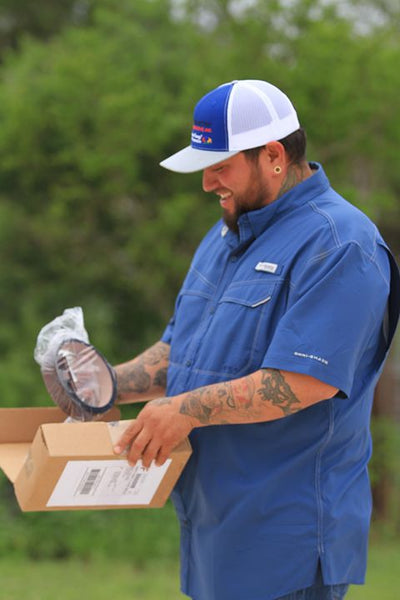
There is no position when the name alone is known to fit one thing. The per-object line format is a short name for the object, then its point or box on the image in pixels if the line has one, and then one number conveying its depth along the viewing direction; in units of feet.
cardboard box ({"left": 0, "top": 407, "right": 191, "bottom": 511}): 15.44
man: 15.52
